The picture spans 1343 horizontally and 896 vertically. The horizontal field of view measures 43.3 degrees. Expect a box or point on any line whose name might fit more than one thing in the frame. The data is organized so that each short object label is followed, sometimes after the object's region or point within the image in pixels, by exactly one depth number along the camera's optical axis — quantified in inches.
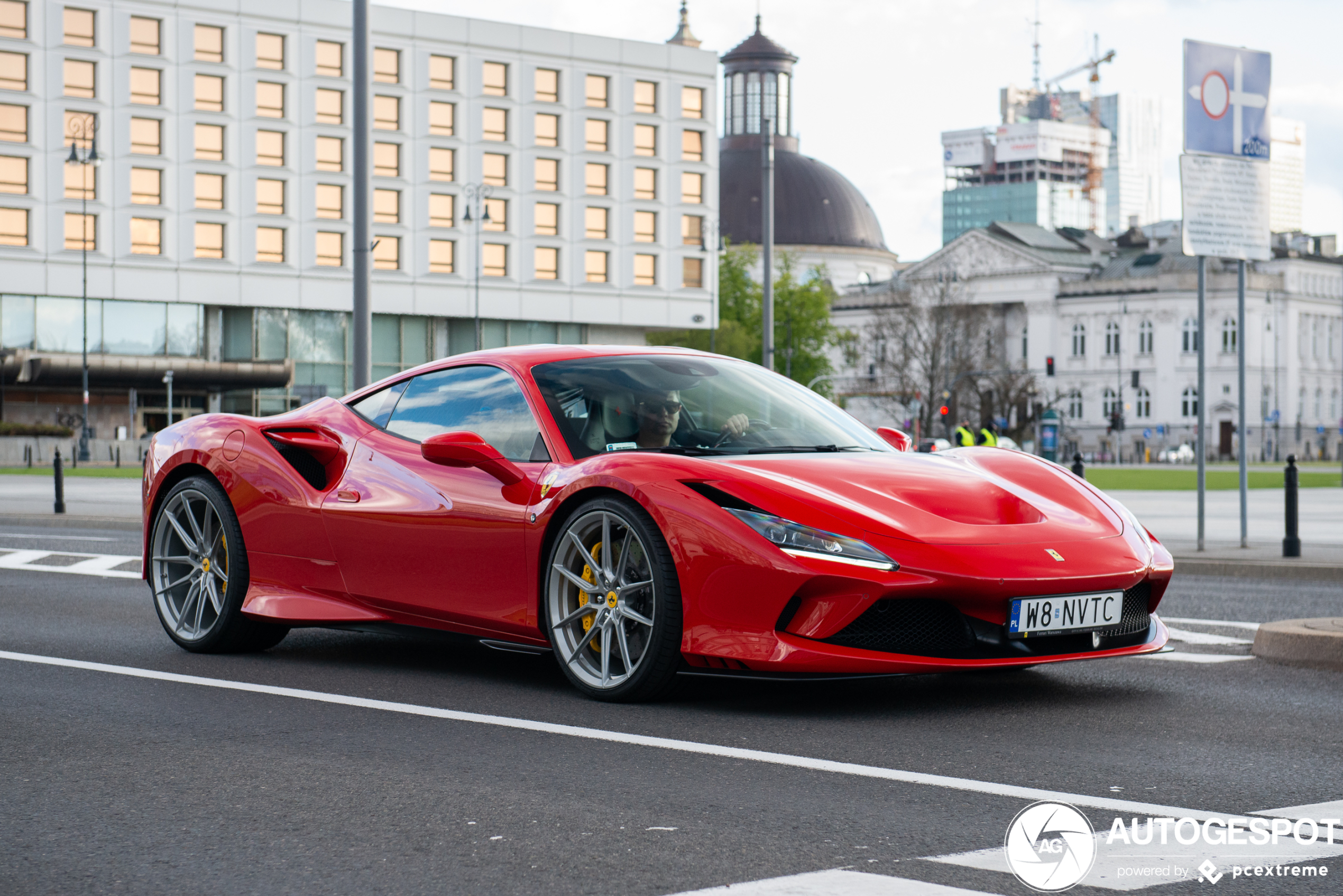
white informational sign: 583.8
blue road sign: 583.8
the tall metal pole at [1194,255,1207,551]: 594.2
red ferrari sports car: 227.8
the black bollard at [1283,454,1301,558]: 591.5
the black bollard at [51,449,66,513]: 884.6
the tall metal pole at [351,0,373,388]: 609.9
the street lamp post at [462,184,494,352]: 2896.2
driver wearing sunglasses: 263.1
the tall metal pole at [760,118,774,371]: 992.2
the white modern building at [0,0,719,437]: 2728.8
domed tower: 4970.5
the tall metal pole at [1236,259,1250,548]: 585.0
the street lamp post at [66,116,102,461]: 2463.1
